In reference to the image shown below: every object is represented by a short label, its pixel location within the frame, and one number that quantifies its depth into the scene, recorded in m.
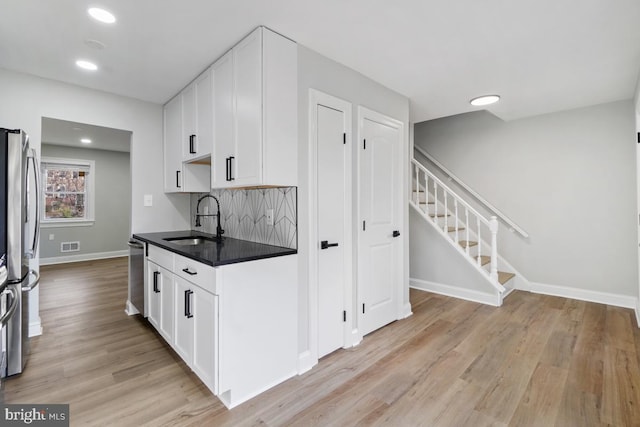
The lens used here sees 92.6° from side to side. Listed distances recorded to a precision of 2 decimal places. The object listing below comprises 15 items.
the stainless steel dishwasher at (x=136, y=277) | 3.00
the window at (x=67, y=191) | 5.88
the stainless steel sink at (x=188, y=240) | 3.02
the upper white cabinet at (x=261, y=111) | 2.00
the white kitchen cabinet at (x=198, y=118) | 2.58
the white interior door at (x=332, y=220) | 2.33
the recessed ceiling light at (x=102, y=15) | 1.82
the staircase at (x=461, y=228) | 3.71
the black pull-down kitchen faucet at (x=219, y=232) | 2.87
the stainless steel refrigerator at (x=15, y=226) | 1.94
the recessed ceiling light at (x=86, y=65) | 2.48
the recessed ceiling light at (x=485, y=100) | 3.31
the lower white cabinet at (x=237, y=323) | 1.80
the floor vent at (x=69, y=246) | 6.04
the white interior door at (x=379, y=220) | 2.72
